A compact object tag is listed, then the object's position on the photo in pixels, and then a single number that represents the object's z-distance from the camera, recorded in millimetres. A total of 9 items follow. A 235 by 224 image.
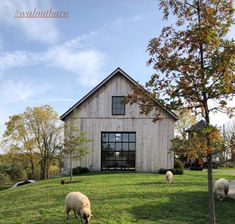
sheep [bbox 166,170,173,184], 13507
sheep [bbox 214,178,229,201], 10255
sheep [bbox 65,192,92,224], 7590
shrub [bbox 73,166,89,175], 19547
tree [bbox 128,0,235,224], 5189
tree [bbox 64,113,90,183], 15375
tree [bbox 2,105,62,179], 30750
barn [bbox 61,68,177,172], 20296
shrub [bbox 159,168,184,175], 19145
